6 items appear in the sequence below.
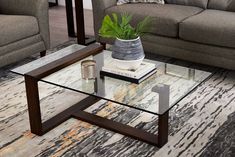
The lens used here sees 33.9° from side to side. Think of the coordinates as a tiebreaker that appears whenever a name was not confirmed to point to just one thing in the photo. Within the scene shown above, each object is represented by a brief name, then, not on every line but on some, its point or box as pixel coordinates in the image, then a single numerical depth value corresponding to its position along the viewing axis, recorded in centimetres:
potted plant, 222
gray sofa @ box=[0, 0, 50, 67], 307
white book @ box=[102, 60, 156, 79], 223
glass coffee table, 211
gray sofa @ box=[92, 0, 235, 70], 290
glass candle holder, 237
